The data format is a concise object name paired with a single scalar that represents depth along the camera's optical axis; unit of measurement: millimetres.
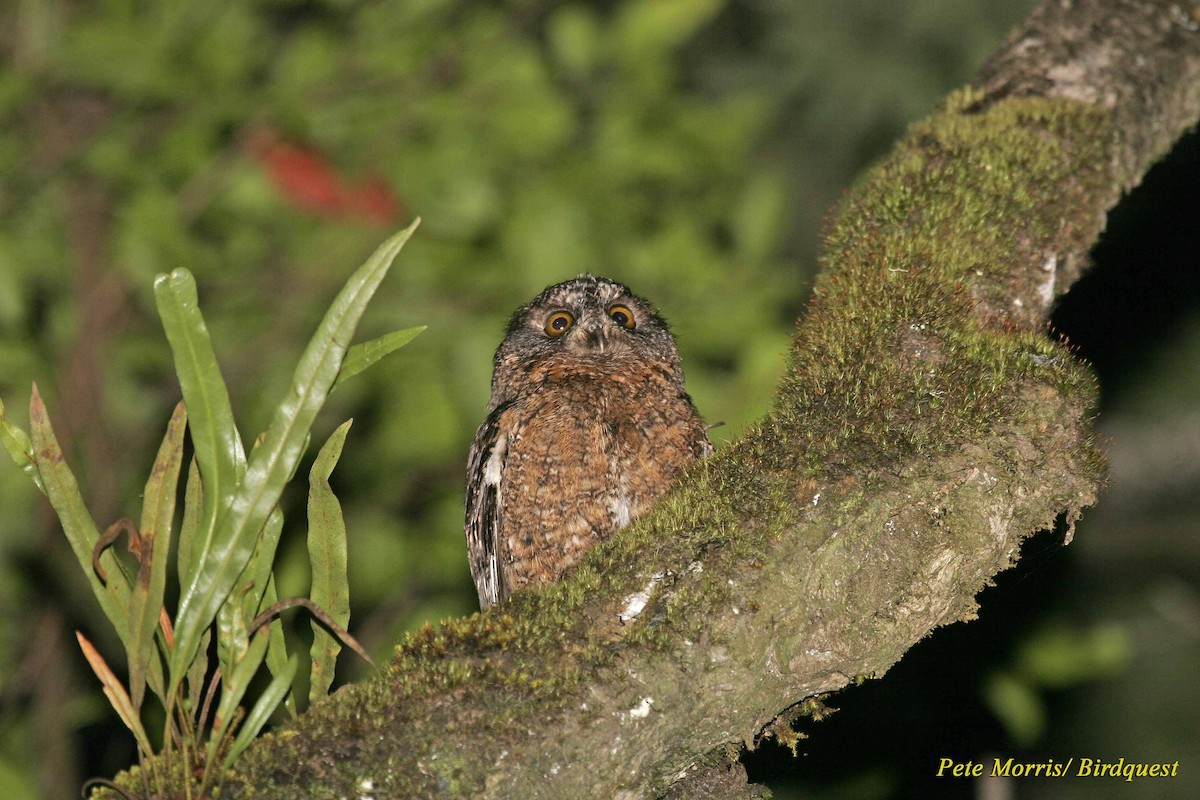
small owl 6740
